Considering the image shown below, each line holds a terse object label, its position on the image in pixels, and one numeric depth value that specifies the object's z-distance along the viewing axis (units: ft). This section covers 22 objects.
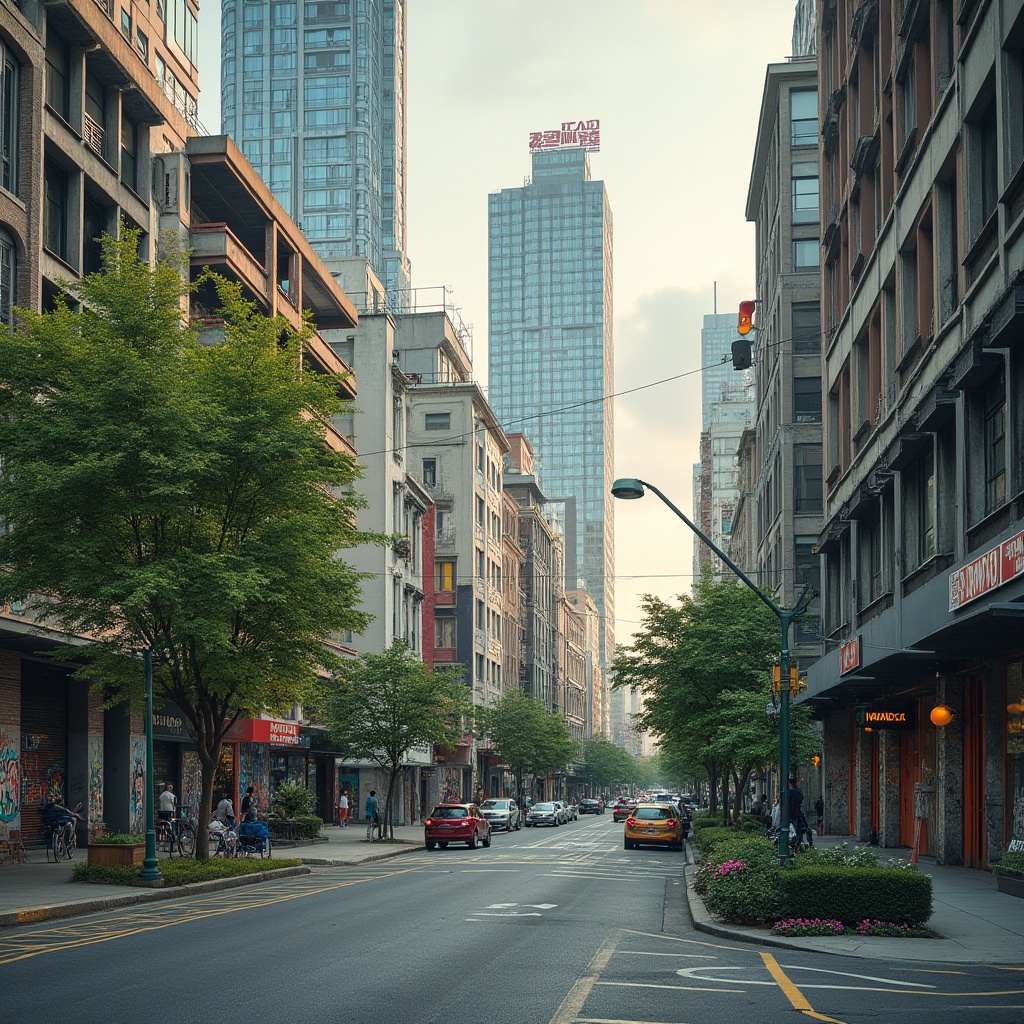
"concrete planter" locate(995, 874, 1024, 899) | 72.43
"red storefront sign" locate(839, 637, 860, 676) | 104.99
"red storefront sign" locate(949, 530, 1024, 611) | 62.75
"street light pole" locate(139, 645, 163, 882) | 83.41
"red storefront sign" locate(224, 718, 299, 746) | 152.56
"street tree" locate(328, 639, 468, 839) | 164.66
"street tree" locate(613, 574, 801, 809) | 130.52
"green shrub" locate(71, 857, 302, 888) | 83.66
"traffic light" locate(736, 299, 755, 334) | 137.60
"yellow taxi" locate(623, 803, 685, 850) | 152.46
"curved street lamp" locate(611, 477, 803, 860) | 69.46
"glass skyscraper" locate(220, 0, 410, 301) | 593.01
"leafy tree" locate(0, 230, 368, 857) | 83.92
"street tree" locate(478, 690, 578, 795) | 310.65
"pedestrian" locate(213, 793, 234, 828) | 123.95
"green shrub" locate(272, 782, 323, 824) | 146.51
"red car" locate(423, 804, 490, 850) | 150.00
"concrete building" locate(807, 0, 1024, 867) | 76.59
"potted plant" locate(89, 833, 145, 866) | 87.76
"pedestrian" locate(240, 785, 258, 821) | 117.45
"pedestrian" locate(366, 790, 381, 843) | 163.26
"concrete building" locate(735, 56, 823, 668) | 220.43
